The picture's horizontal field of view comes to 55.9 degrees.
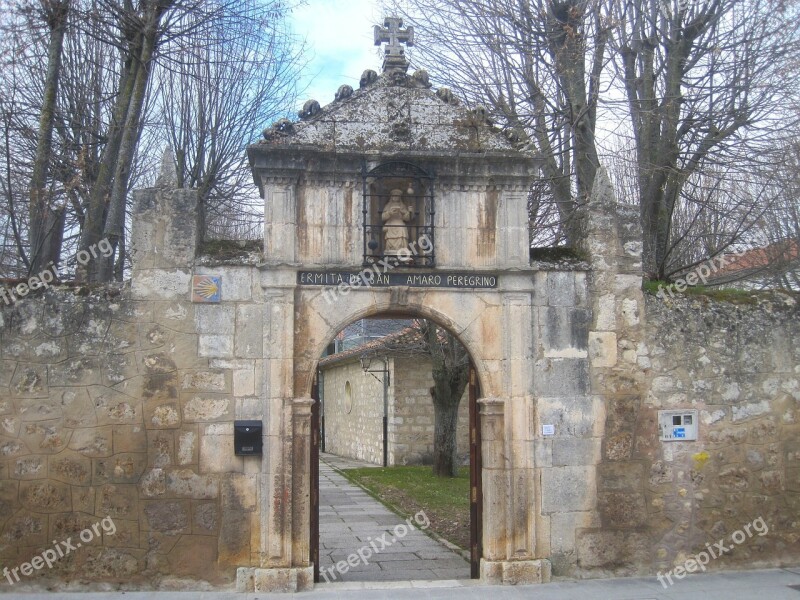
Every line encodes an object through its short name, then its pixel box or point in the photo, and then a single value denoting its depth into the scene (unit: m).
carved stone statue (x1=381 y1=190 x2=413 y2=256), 7.79
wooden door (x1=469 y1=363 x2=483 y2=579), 7.86
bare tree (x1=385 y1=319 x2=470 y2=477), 16.19
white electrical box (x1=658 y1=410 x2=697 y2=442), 7.96
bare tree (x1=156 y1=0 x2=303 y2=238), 14.30
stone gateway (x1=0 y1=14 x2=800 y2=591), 7.20
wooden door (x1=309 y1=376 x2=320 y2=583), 7.50
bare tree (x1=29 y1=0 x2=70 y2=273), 9.86
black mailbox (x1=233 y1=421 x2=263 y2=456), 7.28
